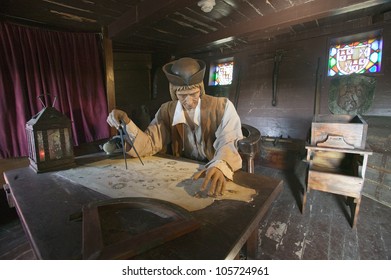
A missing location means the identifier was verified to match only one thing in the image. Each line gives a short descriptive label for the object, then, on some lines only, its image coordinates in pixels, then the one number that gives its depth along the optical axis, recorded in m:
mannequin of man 1.42
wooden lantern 1.34
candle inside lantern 1.34
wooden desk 0.59
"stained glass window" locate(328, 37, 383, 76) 3.08
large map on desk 0.92
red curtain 2.13
